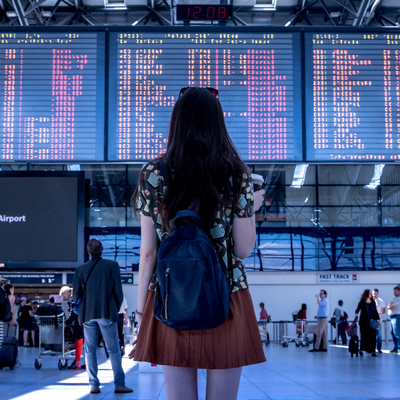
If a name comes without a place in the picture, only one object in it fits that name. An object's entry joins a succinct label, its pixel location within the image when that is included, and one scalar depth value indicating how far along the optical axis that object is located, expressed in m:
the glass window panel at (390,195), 26.36
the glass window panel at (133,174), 26.80
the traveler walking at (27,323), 16.45
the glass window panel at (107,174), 26.66
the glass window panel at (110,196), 26.16
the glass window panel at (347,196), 26.64
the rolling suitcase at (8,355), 8.55
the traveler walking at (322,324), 13.77
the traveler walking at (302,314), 19.17
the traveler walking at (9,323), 9.06
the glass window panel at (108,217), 25.92
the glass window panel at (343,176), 27.06
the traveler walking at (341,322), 18.05
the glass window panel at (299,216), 25.98
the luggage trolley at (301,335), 16.55
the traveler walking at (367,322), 11.62
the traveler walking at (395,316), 11.71
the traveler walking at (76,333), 8.00
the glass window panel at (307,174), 26.67
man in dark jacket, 5.59
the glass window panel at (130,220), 25.88
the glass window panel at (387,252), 25.11
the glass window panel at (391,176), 26.77
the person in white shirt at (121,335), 9.20
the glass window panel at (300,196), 26.47
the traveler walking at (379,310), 13.26
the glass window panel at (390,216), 25.97
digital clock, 6.51
